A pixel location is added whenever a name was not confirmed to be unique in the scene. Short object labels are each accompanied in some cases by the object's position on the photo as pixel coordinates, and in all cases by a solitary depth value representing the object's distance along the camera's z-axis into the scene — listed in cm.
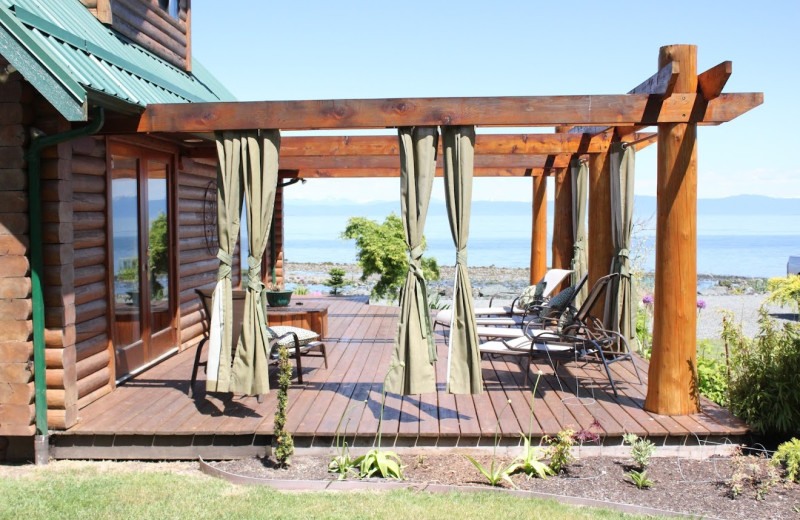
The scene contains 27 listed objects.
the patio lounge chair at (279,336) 565
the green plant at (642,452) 451
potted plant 843
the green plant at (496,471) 436
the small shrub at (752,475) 421
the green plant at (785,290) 558
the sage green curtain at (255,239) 523
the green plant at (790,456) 440
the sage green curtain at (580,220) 871
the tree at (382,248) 1337
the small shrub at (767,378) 501
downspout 474
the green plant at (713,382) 639
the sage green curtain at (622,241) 663
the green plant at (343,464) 460
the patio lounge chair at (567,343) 600
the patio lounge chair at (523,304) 782
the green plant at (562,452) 451
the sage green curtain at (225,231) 524
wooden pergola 505
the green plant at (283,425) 462
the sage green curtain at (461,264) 509
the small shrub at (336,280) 1515
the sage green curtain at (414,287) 511
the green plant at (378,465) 452
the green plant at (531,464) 452
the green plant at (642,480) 432
